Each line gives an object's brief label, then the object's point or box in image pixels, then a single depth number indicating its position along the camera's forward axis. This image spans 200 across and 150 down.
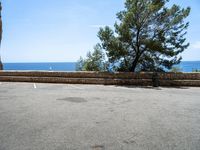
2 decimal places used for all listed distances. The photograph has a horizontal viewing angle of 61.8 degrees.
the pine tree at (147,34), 11.98
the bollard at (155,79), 11.00
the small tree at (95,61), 16.10
